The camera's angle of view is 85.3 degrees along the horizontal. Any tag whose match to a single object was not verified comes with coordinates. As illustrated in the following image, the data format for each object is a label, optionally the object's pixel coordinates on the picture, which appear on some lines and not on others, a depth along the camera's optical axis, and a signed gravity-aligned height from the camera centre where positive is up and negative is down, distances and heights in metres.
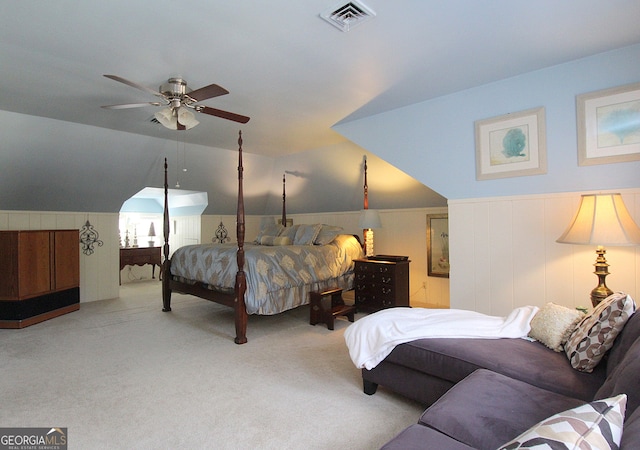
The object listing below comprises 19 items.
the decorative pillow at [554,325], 1.90 -0.56
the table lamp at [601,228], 2.21 -0.02
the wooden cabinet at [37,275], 4.16 -0.52
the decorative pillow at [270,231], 5.81 +0.00
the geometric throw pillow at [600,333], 1.58 -0.50
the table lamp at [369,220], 4.81 +0.13
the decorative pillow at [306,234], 5.14 -0.05
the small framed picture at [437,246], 4.82 -0.25
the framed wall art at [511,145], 2.86 +0.70
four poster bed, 3.66 -0.46
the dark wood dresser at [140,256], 6.61 -0.45
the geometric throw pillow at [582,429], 0.69 -0.42
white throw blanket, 2.11 -0.63
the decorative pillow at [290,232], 5.41 -0.02
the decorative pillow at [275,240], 5.25 -0.14
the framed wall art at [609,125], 2.45 +0.73
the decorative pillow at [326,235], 5.05 -0.07
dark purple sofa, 1.21 -0.72
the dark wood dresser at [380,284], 4.32 -0.71
